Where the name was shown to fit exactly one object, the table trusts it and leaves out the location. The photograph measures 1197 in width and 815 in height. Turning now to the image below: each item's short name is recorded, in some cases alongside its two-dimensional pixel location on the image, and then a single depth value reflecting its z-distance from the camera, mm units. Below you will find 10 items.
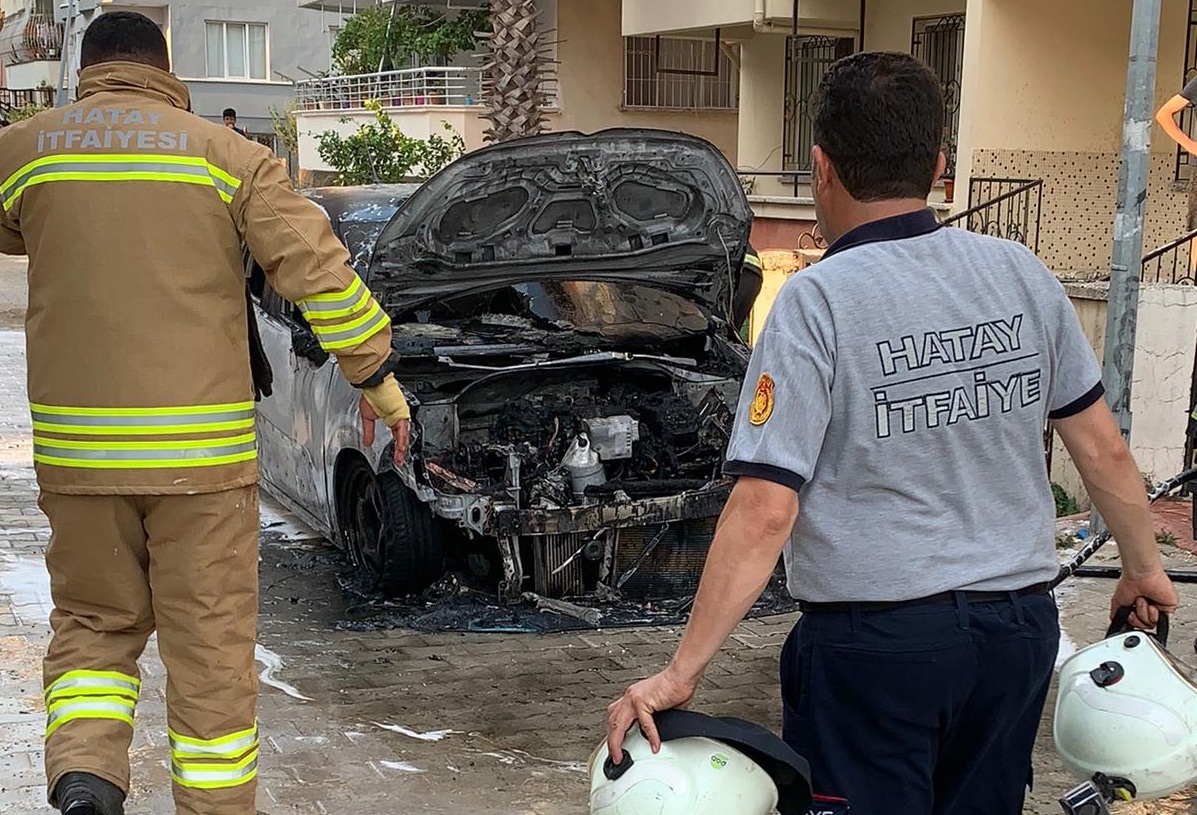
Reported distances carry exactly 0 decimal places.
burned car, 5754
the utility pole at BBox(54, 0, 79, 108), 29262
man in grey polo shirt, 2326
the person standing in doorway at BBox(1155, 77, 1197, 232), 6160
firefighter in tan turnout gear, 3297
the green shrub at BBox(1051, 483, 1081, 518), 8055
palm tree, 19234
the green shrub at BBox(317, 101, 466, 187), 19766
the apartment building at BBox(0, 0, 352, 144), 34969
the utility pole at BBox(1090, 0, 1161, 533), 6047
